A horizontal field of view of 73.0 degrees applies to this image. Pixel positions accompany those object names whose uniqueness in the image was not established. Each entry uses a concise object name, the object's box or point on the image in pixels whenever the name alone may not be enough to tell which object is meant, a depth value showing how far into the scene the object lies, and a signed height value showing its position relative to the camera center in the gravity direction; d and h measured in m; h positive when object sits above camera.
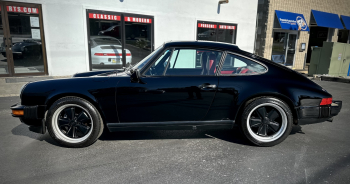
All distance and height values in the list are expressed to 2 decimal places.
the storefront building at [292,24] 12.79 +1.58
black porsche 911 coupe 3.08 -0.64
